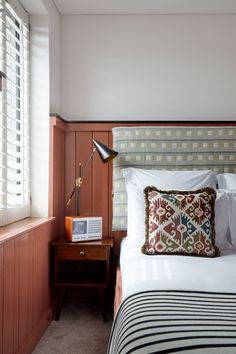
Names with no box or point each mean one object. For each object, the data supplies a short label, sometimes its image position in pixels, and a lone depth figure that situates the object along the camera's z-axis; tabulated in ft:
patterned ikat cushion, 6.68
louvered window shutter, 6.78
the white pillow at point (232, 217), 7.39
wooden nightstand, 8.30
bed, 3.37
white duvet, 4.64
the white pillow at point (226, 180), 8.22
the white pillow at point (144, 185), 7.60
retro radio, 8.37
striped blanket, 3.16
